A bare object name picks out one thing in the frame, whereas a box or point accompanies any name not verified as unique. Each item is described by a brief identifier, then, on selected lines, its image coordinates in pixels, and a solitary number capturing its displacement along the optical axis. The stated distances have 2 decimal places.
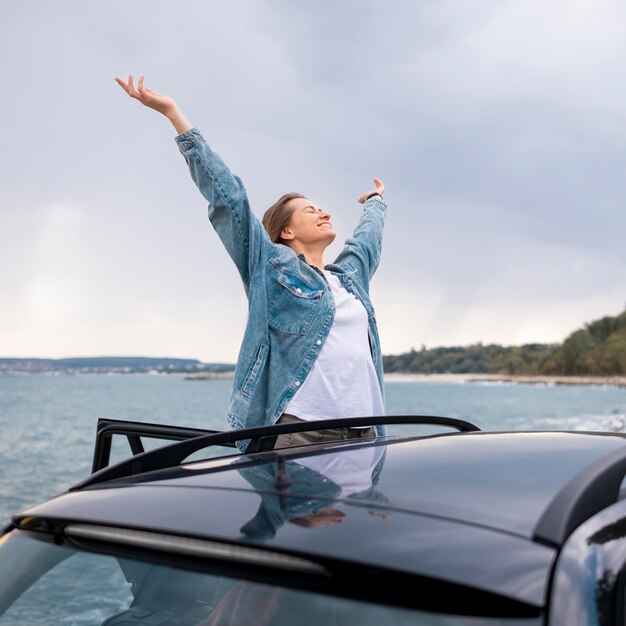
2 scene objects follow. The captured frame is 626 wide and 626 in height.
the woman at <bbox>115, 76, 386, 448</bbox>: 3.14
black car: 0.96
